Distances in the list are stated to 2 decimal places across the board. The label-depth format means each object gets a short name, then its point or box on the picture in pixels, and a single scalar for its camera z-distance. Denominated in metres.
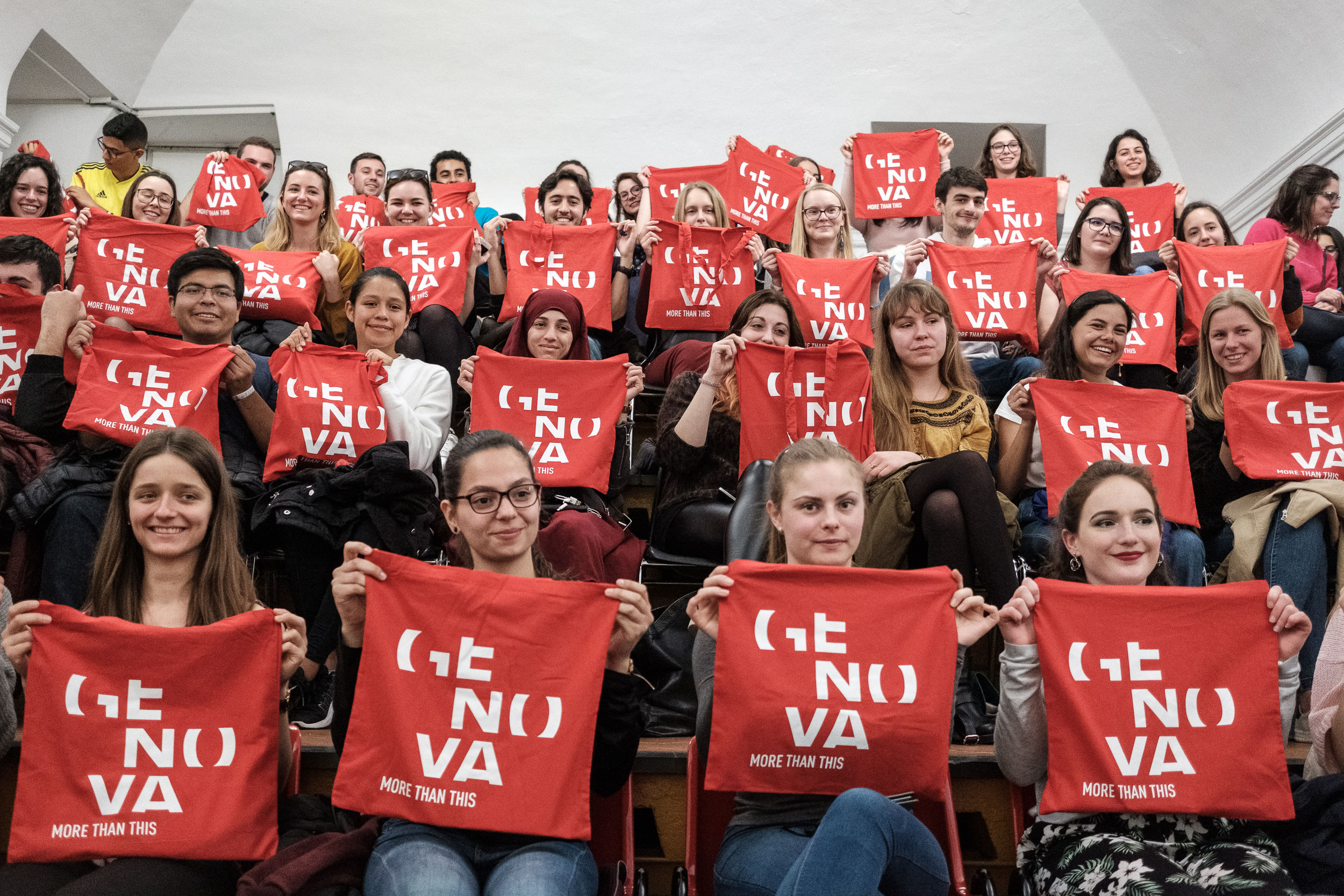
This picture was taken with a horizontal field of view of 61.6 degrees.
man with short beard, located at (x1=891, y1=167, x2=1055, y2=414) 5.34
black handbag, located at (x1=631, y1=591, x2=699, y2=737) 3.28
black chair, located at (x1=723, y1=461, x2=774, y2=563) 3.35
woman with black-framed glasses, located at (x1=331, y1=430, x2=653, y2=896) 2.41
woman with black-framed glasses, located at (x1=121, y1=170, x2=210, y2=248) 6.26
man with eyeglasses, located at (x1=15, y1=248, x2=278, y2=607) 3.61
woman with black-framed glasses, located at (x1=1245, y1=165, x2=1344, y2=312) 6.52
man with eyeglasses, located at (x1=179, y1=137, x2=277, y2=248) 7.10
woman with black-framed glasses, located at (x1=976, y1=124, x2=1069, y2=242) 7.69
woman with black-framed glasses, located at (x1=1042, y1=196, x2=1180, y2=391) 5.98
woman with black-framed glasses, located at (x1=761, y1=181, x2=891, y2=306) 6.23
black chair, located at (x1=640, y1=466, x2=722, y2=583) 3.91
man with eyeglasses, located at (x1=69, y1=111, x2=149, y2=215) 7.38
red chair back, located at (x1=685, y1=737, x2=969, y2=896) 2.65
